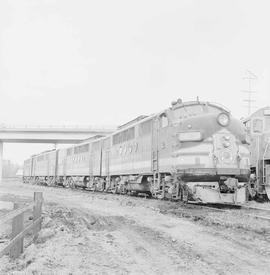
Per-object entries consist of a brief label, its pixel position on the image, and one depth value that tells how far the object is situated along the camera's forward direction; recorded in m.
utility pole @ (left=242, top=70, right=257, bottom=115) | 61.00
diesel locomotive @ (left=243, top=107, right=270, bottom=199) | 17.59
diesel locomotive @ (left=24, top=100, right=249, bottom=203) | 14.03
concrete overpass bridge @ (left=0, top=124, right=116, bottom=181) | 59.84
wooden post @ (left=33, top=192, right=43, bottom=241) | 9.32
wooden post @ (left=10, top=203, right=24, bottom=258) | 7.22
